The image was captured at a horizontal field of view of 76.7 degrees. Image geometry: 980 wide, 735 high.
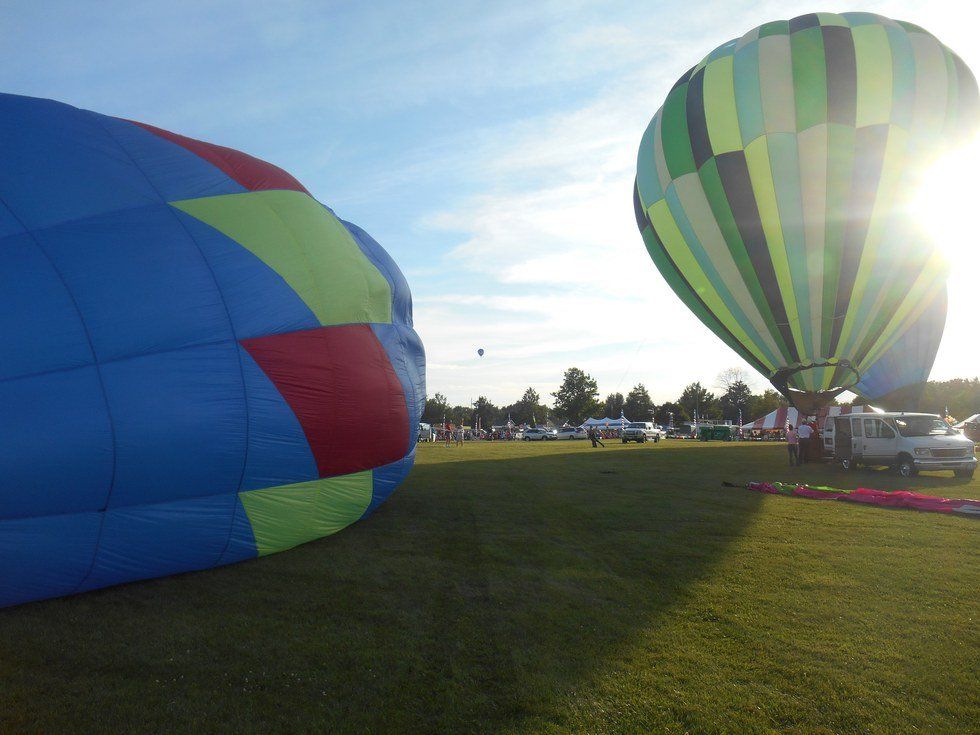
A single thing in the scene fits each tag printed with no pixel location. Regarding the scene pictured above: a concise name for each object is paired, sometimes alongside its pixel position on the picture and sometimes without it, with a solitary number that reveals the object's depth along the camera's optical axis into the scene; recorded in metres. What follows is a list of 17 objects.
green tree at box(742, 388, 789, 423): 86.05
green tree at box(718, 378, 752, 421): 93.75
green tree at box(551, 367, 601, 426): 93.75
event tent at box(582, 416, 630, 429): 63.55
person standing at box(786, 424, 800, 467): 17.19
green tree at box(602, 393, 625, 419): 99.44
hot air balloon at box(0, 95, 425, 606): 4.44
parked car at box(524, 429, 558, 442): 56.56
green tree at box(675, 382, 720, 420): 93.81
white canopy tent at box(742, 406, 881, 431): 45.38
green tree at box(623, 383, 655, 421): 92.69
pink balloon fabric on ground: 8.52
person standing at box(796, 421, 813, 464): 17.14
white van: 13.30
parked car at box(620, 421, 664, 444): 40.88
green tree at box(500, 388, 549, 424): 109.42
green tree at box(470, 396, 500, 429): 116.87
